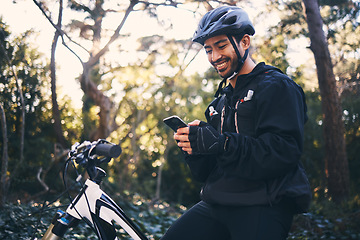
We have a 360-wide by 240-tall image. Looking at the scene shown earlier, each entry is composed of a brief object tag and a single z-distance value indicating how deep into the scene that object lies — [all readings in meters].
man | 1.85
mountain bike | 2.33
